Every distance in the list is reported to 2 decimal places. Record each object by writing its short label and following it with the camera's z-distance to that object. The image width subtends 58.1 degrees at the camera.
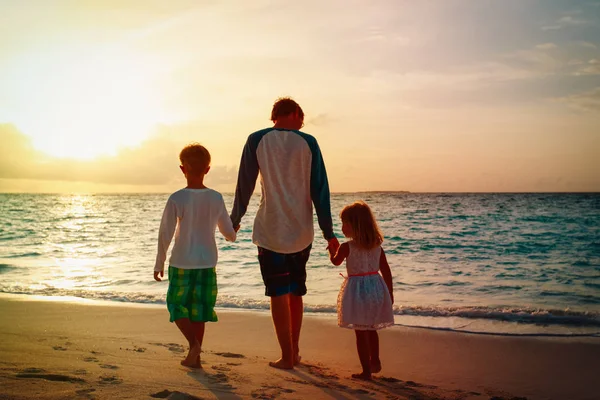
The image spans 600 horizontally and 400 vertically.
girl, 3.73
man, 3.83
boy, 3.72
